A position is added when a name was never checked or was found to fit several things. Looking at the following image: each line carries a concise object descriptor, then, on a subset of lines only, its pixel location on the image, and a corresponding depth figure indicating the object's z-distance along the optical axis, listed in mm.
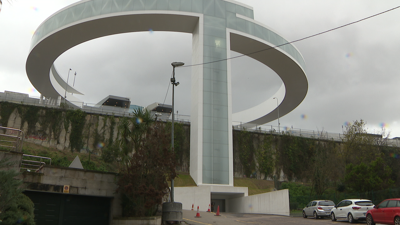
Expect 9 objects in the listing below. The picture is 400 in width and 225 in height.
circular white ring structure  31844
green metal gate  15039
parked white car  18688
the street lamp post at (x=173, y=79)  18788
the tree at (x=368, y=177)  27703
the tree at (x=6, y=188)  10258
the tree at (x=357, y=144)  40594
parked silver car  22297
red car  15031
